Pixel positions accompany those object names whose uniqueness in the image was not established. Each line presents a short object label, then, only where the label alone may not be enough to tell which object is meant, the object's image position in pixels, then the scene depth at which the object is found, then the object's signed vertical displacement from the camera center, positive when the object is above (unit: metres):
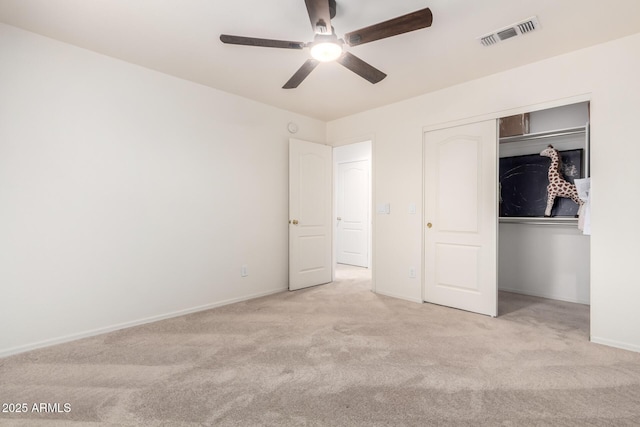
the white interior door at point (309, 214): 4.31 -0.03
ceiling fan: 1.75 +1.09
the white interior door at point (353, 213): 6.28 -0.02
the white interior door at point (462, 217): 3.27 -0.05
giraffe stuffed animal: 3.70 +0.34
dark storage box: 3.81 +1.08
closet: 3.75 -0.10
